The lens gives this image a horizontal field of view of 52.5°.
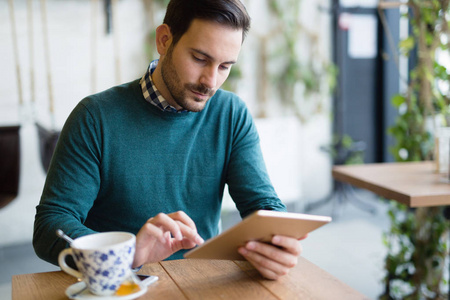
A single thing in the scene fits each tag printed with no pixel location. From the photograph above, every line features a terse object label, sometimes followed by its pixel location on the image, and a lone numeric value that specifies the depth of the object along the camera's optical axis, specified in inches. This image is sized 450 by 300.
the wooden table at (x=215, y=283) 32.0
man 44.3
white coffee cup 28.4
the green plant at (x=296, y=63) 156.8
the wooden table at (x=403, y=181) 59.1
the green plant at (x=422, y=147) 86.7
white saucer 30.0
